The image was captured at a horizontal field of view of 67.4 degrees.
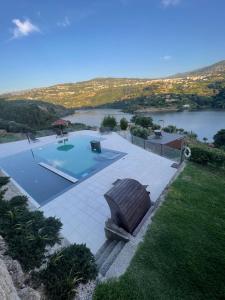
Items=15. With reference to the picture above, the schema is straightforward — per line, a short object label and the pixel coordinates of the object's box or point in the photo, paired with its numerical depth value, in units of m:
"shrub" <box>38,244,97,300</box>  2.75
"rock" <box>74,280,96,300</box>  2.80
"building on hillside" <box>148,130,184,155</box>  10.02
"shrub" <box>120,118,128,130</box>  16.84
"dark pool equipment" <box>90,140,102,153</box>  11.02
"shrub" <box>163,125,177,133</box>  21.54
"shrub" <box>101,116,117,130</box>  18.61
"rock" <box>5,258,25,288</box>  2.79
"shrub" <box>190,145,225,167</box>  8.07
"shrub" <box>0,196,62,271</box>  3.32
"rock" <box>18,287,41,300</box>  2.42
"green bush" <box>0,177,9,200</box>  6.49
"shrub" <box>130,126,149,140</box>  13.12
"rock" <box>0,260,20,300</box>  2.05
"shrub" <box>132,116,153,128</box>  21.23
